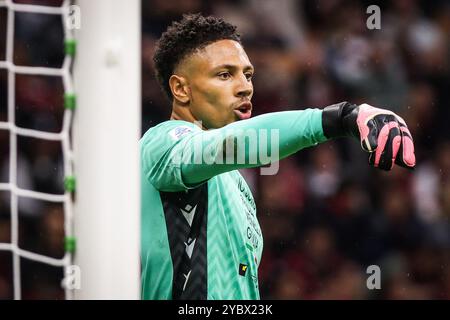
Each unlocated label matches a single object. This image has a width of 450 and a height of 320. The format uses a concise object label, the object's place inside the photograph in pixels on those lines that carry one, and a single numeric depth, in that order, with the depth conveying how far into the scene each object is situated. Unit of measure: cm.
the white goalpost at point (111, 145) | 420
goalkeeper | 415
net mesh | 453
